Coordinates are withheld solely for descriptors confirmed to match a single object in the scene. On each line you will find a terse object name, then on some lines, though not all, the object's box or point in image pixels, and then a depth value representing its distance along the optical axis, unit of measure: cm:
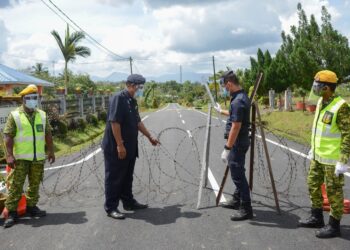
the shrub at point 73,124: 1762
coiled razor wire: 692
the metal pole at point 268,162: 574
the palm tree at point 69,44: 3297
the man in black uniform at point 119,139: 567
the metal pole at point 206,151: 618
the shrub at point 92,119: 2161
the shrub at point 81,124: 1872
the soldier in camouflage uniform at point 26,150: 570
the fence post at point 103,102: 2894
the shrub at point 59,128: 1574
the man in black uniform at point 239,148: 545
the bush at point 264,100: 3662
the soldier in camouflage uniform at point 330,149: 466
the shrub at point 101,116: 2431
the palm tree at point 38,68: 6813
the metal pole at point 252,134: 595
